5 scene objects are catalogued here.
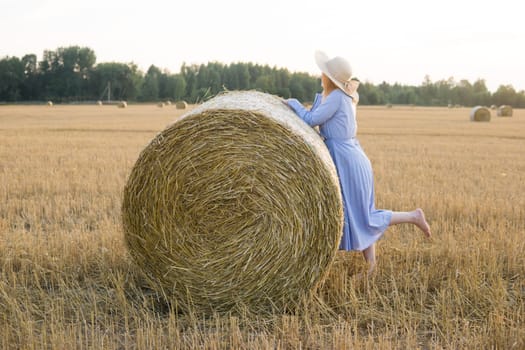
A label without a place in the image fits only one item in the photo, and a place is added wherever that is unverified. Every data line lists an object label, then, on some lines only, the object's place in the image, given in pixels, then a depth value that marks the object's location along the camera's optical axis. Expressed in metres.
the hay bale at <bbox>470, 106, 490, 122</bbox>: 32.47
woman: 4.80
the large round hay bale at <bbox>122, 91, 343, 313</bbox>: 4.26
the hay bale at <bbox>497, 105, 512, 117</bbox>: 38.41
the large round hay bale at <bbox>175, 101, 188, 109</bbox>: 44.11
